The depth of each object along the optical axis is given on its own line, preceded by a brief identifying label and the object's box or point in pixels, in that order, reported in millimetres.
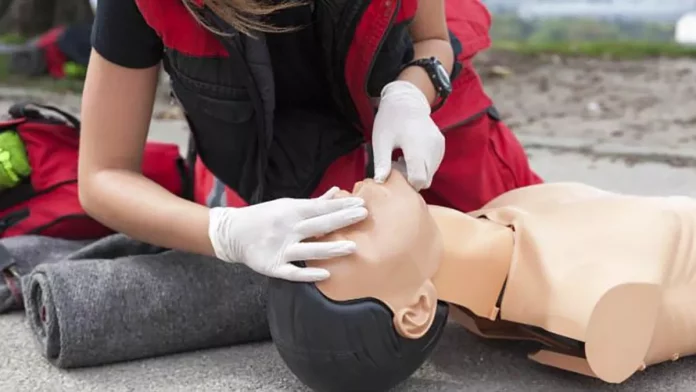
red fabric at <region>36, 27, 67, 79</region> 3527
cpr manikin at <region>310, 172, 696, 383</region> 851
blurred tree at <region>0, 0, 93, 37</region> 3857
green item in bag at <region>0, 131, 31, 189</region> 1301
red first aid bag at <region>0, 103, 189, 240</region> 1303
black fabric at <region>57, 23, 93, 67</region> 3480
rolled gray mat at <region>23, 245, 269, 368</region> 986
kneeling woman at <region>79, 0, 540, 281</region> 902
